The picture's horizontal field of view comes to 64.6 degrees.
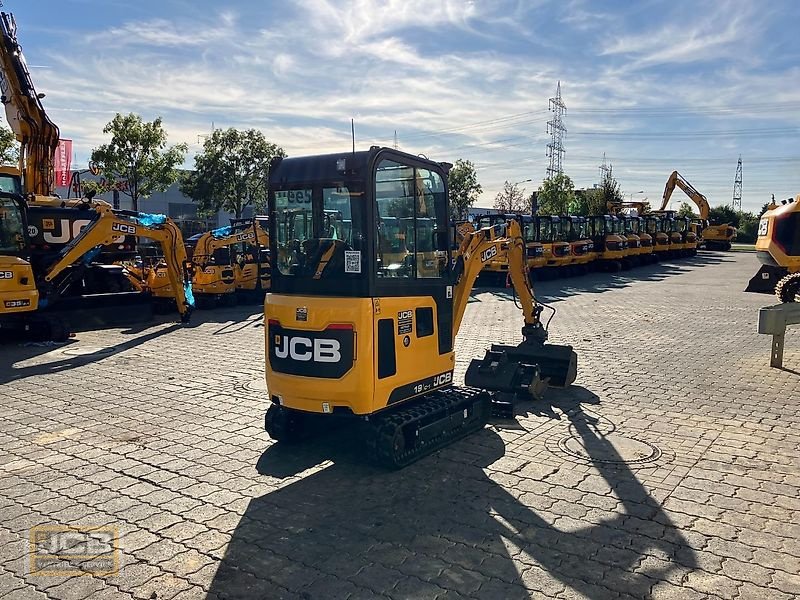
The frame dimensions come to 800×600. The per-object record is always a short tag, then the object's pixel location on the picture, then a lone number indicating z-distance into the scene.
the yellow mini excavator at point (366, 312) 5.36
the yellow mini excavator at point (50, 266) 11.51
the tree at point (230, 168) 36.34
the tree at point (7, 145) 25.06
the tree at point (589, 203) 48.44
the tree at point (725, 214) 63.60
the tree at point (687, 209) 67.43
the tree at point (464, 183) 44.84
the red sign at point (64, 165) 23.83
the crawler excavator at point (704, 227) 43.81
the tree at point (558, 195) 48.44
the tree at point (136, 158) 30.52
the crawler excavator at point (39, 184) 14.65
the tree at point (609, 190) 49.90
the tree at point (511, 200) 56.44
